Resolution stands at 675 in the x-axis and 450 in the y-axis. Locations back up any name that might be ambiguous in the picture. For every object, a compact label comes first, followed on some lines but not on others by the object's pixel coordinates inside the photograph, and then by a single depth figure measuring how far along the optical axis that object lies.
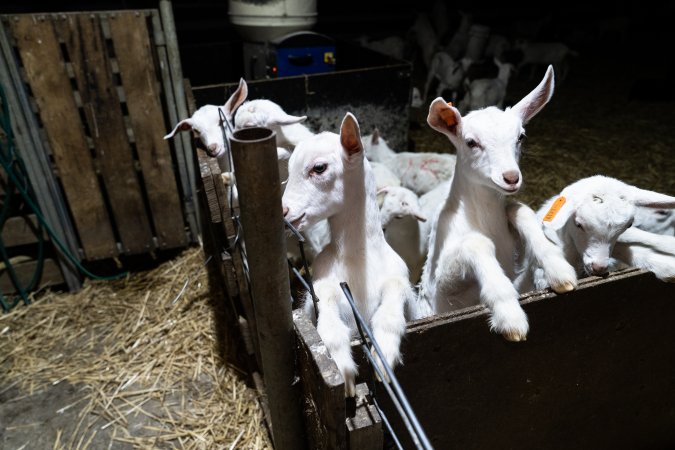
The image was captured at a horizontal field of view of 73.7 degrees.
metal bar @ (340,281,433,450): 1.05
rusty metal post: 1.09
